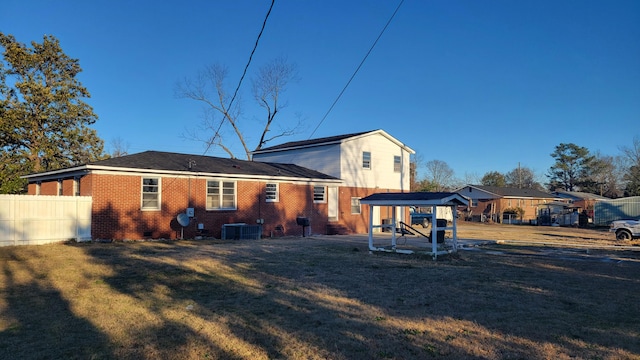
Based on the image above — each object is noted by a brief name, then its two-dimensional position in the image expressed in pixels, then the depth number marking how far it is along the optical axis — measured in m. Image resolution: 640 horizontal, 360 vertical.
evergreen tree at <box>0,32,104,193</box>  30.88
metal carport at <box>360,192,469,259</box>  14.49
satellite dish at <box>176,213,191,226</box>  19.53
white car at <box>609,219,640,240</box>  23.75
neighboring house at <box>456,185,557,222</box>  53.34
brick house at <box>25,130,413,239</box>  18.59
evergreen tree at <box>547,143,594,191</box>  82.06
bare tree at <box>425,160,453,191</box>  80.50
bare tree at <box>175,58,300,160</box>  46.12
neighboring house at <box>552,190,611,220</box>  62.09
